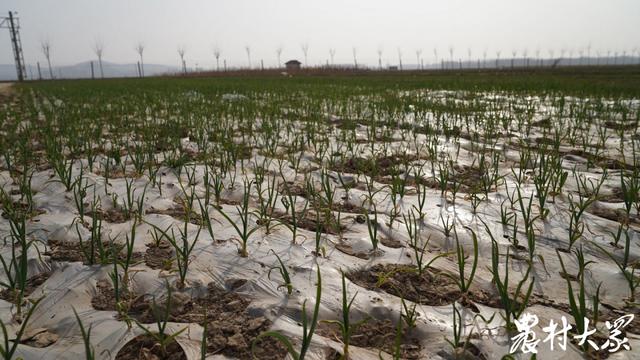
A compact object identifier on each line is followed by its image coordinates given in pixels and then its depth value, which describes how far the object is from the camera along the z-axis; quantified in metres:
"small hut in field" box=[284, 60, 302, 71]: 57.00
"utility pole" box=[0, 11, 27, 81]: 36.19
